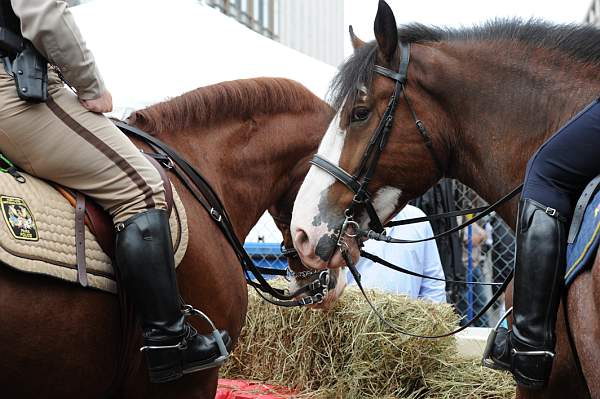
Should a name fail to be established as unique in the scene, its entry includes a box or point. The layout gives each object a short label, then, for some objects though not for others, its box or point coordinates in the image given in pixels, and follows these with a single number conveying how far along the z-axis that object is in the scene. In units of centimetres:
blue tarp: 625
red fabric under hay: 403
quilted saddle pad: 229
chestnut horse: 237
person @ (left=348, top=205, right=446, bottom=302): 492
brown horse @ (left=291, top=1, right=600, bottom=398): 243
